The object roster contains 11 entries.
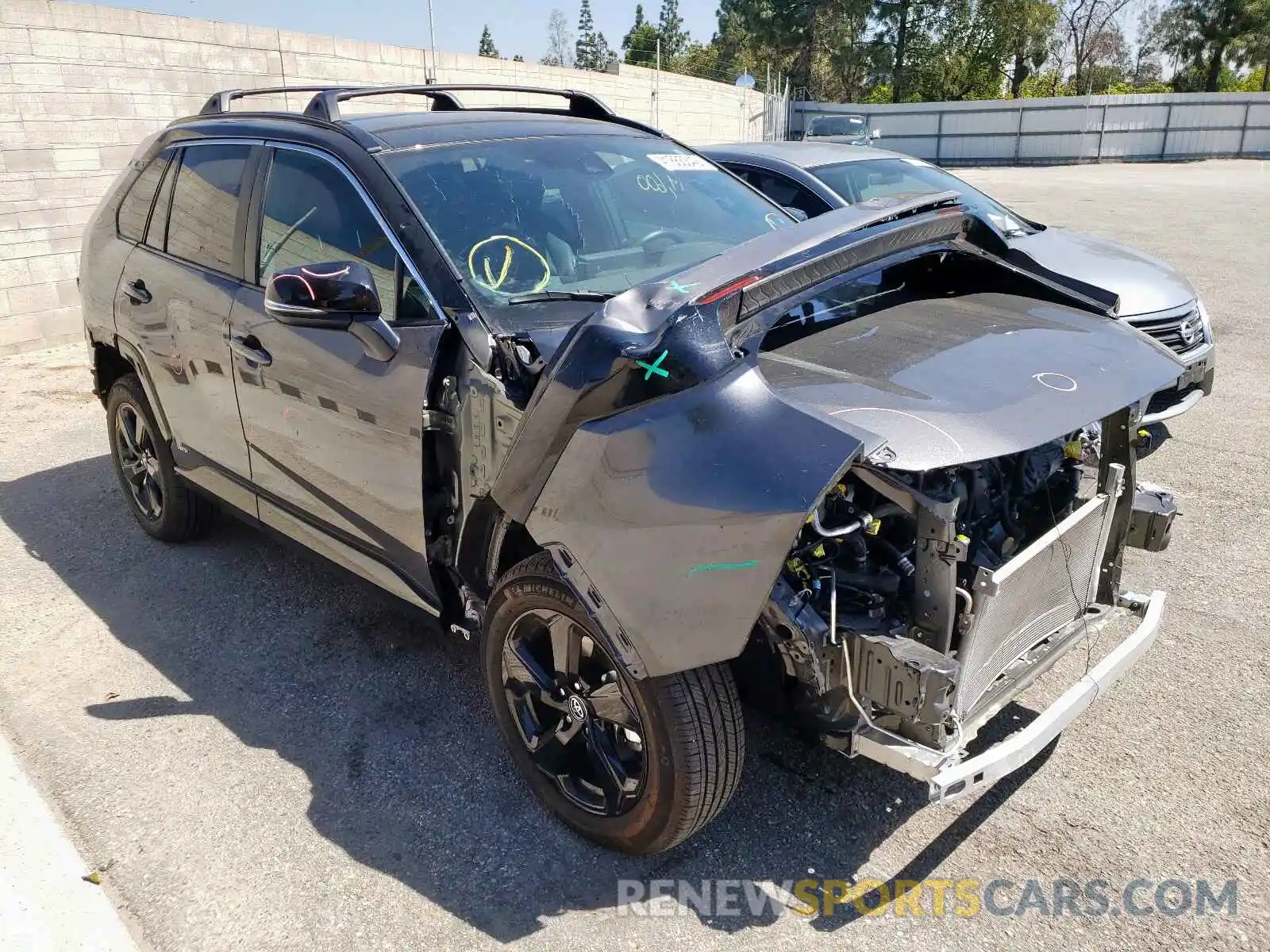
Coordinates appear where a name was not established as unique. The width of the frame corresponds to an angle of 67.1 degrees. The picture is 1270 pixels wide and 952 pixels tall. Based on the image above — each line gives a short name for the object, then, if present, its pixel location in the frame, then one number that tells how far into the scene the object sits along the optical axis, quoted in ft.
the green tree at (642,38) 250.78
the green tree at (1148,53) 160.87
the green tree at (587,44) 197.98
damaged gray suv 7.28
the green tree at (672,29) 288.45
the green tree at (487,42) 311.50
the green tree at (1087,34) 161.07
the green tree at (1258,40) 137.69
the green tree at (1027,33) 143.74
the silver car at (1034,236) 18.88
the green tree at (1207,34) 141.79
